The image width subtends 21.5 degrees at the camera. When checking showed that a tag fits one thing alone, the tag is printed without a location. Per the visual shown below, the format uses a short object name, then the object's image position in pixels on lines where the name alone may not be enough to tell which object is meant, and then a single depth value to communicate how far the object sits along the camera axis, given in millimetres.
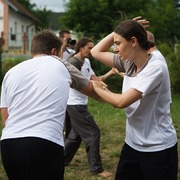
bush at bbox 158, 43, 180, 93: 14141
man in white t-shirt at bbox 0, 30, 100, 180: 3074
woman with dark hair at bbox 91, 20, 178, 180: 3205
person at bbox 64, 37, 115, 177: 6004
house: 34153
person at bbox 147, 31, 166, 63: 3459
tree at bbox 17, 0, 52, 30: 57150
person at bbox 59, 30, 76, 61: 7665
